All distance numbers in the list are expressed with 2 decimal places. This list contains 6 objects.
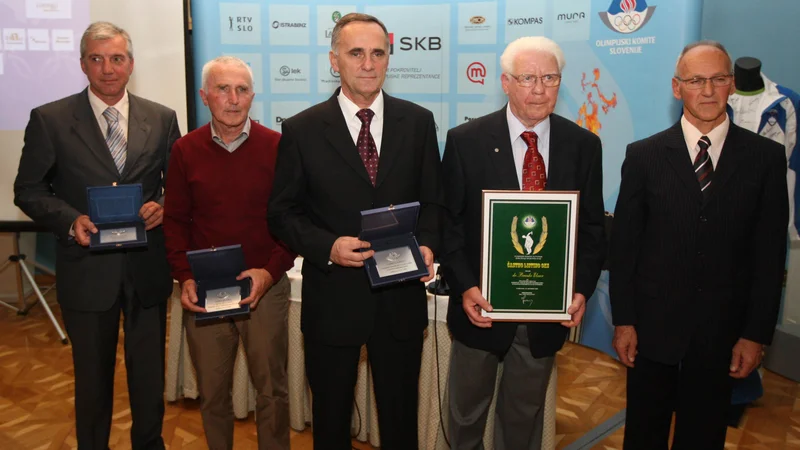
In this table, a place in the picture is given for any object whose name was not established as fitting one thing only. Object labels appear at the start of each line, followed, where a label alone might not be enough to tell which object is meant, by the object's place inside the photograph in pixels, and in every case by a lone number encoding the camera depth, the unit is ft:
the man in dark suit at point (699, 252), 7.14
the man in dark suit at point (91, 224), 8.66
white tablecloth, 9.80
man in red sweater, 8.18
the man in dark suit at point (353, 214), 7.11
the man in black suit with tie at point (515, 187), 7.28
